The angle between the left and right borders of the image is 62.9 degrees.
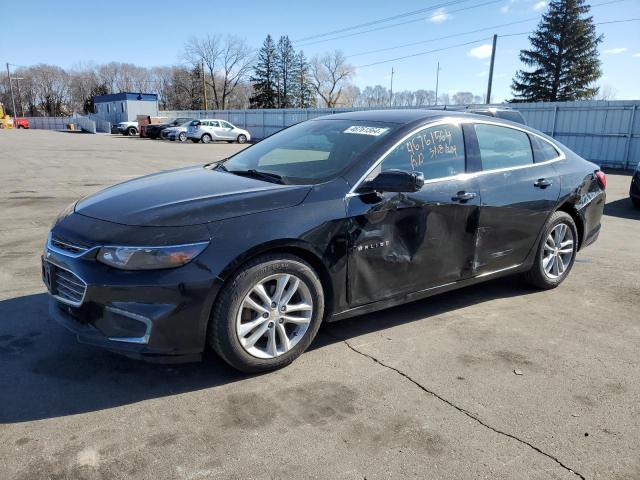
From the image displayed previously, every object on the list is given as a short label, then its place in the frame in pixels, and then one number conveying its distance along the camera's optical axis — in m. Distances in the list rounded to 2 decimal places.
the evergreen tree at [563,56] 43.41
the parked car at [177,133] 36.59
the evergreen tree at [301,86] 83.81
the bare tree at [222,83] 92.44
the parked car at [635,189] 9.93
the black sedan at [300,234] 2.95
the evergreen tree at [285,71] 81.25
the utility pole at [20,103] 108.19
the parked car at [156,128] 39.35
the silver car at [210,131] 34.56
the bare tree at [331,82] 97.51
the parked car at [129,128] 47.00
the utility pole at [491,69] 35.34
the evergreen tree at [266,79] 80.00
